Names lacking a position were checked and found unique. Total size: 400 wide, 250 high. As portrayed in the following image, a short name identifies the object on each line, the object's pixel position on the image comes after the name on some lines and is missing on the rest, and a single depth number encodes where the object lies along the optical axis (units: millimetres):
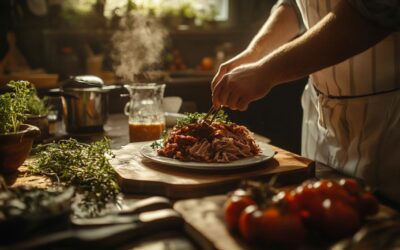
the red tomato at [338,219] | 1046
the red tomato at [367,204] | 1138
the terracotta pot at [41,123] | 2150
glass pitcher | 2238
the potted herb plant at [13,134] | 1562
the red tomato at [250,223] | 996
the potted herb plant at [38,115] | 2168
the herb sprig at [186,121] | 1844
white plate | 1550
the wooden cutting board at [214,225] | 1054
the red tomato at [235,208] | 1085
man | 1500
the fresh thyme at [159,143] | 1839
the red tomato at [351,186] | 1161
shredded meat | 1665
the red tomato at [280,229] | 977
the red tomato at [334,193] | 1111
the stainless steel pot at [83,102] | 2377
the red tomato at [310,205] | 1072
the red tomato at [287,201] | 1018
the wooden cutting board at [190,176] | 1465
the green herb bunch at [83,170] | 1378
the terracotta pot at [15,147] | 1552
